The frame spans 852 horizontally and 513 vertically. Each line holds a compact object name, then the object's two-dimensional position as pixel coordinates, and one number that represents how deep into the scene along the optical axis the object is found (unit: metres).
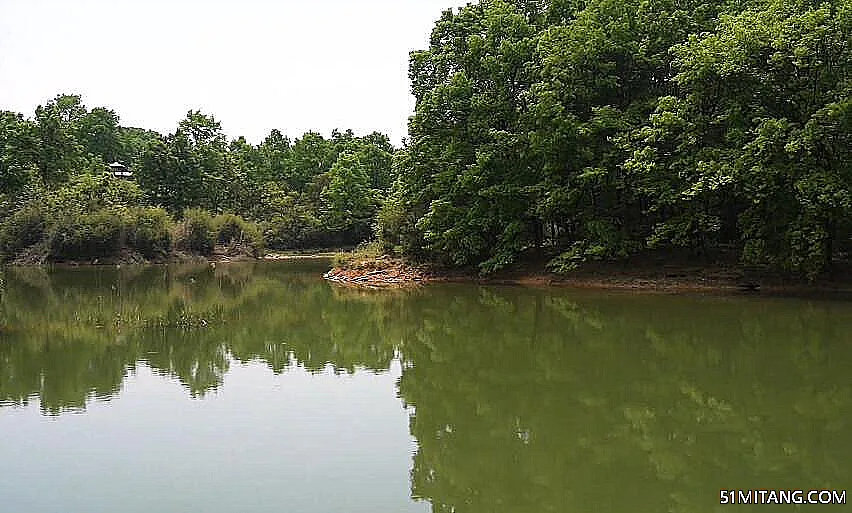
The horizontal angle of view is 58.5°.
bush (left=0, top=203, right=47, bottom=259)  45.94
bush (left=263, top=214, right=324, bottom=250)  61.88
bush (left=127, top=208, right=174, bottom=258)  47.38
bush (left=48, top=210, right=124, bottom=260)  44.81
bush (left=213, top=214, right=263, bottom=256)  54.97
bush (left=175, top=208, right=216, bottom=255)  51.06
